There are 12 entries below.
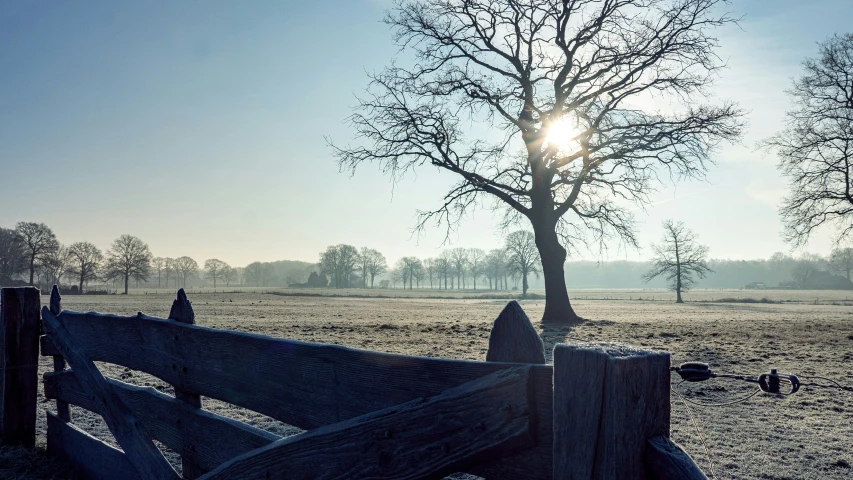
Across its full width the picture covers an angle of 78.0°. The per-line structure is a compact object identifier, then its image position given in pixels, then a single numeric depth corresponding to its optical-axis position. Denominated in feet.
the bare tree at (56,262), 270.26
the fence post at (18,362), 17.03
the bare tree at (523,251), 244.83
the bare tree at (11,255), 279.08
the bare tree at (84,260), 279.49
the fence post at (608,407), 4.62
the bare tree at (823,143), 80.53
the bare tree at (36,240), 269.85
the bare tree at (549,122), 68.59
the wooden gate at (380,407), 4.72
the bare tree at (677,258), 207.82
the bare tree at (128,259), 280.31
